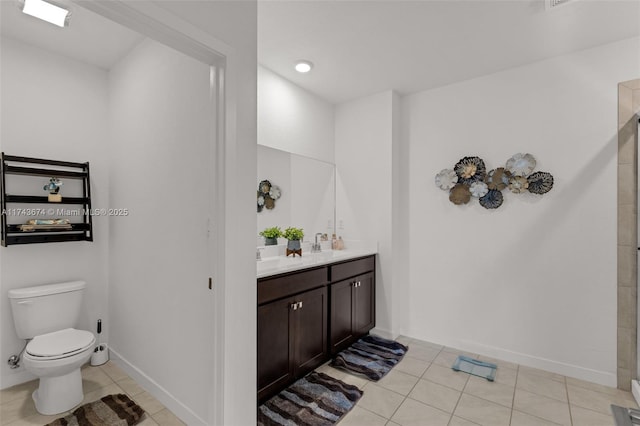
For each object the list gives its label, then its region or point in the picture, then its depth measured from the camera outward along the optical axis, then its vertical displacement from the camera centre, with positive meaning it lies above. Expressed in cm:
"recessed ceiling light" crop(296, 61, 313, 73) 275 +124
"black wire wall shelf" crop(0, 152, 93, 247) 228 +7
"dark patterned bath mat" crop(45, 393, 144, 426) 196 -126
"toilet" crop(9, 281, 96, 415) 201 -85
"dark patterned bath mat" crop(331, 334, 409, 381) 261 -126
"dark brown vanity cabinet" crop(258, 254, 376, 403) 213 -80
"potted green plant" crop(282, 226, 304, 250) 296 -24
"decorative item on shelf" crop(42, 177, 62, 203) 248 +17
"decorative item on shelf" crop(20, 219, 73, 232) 234 -10
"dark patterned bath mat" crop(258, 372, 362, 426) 201 -127
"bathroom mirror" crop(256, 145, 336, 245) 303 +21
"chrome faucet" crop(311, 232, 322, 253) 336 -37
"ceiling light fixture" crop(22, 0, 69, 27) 185 +116
